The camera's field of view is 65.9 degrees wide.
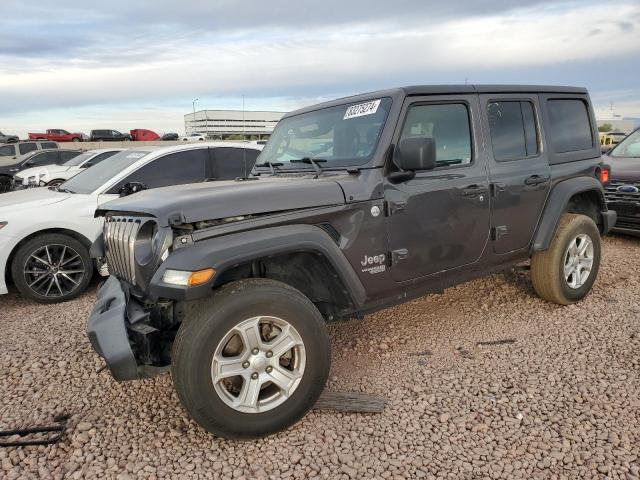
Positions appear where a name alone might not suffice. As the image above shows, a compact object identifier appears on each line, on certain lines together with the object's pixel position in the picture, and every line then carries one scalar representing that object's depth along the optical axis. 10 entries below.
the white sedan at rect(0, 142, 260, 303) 5.09
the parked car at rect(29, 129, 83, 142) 41.94
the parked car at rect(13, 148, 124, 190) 11.48
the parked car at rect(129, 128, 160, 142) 45.66
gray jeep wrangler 2.59
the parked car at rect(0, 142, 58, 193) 16.23
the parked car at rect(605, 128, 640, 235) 6.73
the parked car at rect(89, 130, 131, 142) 43.81
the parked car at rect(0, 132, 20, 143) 34.47
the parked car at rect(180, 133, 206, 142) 50.08
